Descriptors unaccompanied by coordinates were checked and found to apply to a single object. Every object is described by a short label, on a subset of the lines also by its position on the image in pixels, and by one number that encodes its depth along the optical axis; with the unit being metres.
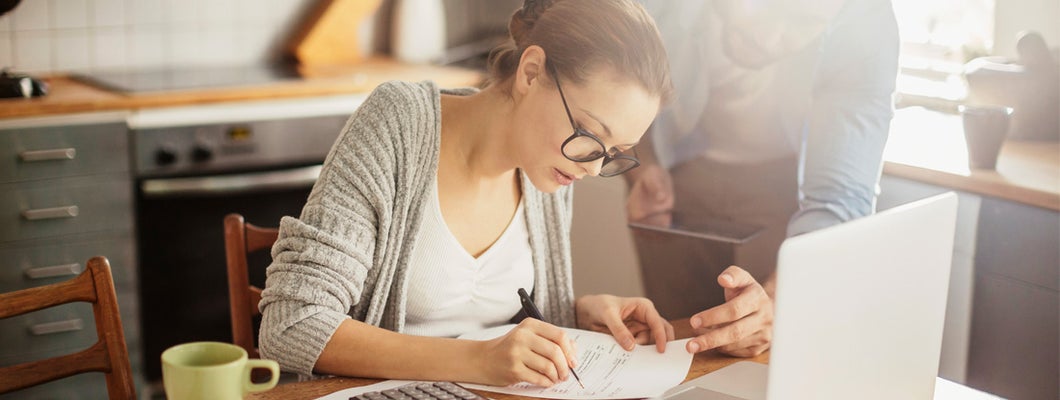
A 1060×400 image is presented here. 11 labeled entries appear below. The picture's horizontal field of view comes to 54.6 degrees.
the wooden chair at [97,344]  1.19
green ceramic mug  0.89
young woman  1.19
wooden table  1.12
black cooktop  2.51
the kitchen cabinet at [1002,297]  1.79
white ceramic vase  3.05
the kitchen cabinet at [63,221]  2.26
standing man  1.74
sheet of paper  1.14
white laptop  0.84
